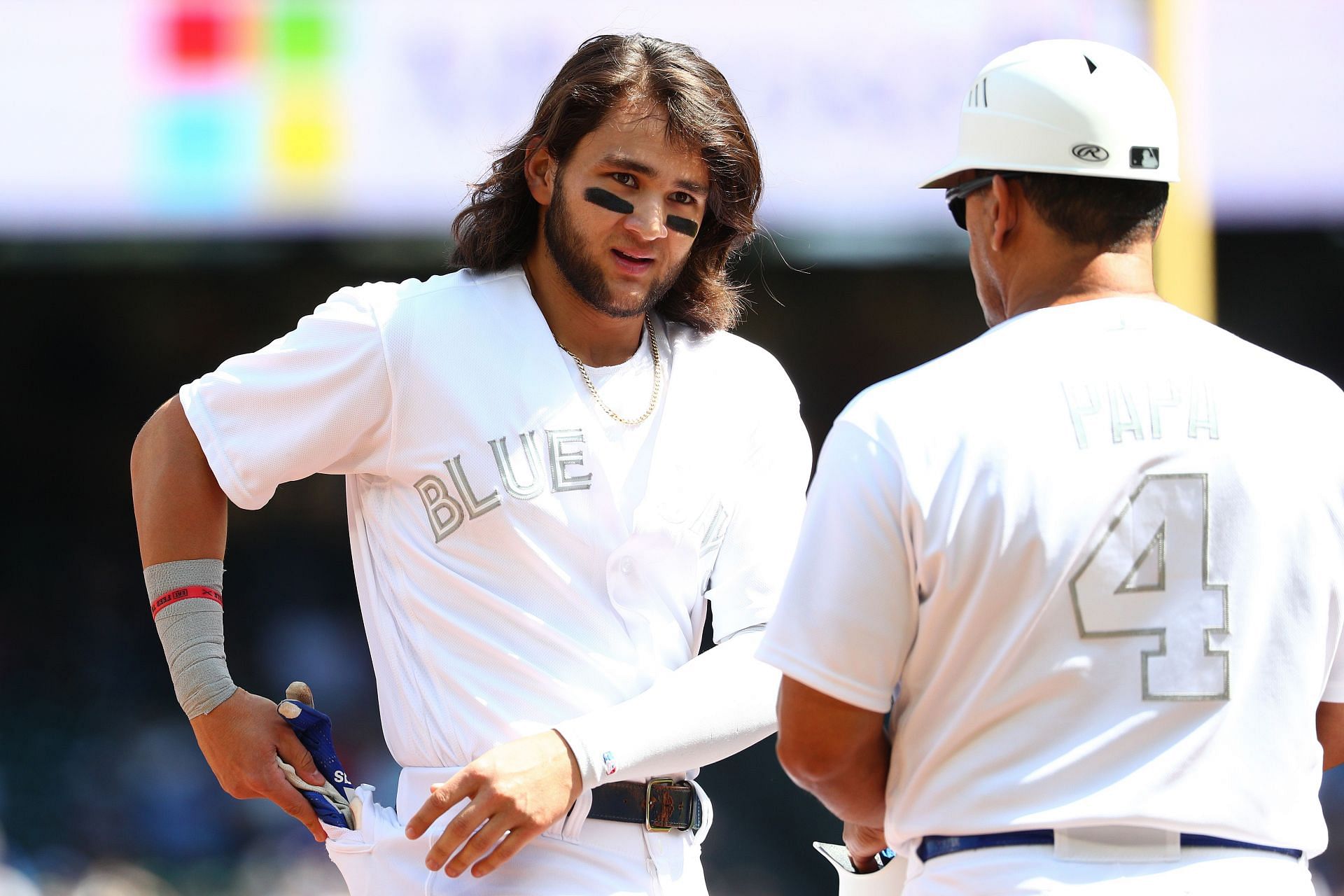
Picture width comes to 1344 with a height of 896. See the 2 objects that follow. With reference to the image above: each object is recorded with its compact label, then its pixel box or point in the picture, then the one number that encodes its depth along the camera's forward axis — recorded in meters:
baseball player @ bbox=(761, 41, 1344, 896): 16.00
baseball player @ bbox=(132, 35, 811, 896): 16.46
